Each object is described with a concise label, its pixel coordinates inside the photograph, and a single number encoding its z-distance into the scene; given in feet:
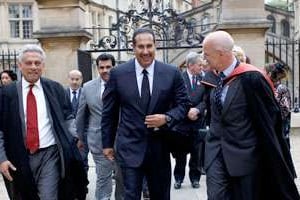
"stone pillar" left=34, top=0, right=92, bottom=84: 43.27
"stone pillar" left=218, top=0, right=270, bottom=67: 42.37
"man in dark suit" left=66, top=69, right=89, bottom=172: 32.82
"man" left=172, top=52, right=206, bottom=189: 30.27
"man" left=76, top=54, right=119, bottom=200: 26.32
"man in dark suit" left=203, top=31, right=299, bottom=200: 17.16
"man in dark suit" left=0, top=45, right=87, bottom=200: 19.63
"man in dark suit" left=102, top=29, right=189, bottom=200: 19.71
